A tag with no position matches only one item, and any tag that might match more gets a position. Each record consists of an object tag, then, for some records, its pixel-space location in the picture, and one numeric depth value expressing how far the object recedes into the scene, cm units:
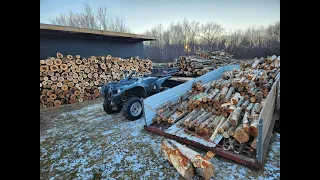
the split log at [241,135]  215
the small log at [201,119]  262
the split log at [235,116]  235
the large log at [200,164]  175
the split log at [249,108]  259
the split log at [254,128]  216
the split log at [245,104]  268
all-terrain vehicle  342
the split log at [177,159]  180
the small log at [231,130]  228
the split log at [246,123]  219
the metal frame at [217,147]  189
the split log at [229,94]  294
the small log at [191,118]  270
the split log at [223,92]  302
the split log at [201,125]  253
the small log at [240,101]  278
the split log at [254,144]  207
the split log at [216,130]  237
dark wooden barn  491
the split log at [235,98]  282
